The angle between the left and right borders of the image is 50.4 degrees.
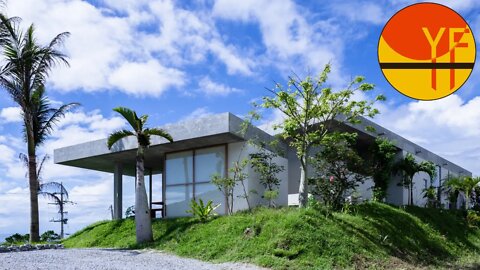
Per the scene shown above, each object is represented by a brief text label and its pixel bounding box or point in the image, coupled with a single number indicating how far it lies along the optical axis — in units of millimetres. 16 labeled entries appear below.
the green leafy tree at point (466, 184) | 22078
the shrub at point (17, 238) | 20375
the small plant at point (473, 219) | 20188
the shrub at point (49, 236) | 23062
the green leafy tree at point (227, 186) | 16406
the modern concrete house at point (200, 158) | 17031
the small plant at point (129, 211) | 21403
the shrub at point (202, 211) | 15273
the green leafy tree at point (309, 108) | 14805
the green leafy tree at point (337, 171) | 15438
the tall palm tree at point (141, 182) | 15141
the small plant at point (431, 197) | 22000
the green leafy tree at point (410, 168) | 20688
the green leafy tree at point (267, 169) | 16844
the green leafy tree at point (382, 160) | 19578
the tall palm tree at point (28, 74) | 17906
